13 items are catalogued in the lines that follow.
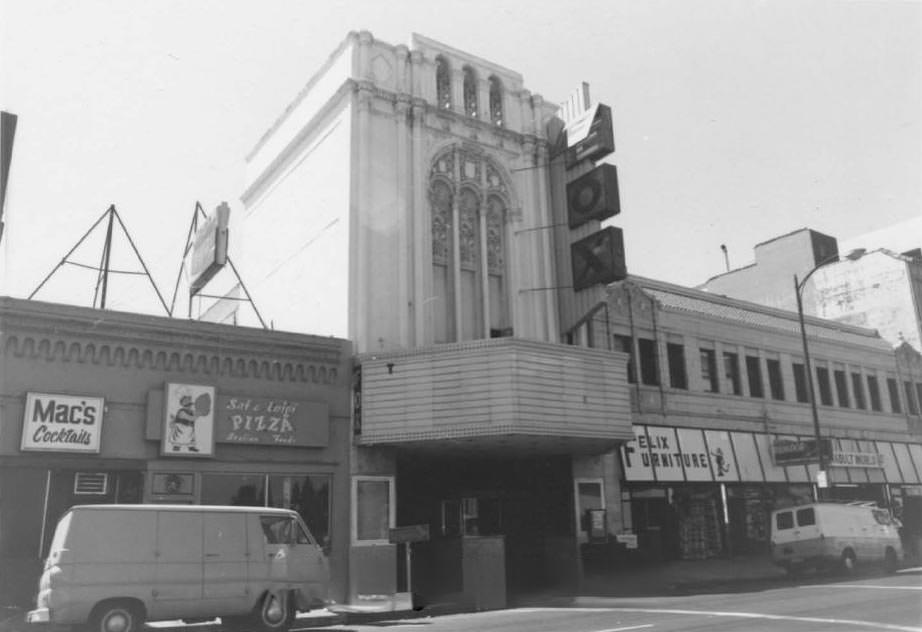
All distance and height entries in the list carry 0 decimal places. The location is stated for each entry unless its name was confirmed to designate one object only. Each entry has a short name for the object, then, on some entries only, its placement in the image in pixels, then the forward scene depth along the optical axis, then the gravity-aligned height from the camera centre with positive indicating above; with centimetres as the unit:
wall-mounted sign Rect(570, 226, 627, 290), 2656 +889
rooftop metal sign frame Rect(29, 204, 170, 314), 2228 +796
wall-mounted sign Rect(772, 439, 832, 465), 3225 +310
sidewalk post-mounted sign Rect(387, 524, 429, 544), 1927 +23
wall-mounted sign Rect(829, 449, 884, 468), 3556 +304
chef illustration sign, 2045 +318
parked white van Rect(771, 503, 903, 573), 2556 -24
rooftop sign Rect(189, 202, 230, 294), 2527 +924
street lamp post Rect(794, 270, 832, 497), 2894 +322
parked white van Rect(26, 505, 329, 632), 1391 -30
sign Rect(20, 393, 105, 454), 1869 +295
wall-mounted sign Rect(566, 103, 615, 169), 2711 +1311
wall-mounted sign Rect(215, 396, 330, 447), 2139 +326
